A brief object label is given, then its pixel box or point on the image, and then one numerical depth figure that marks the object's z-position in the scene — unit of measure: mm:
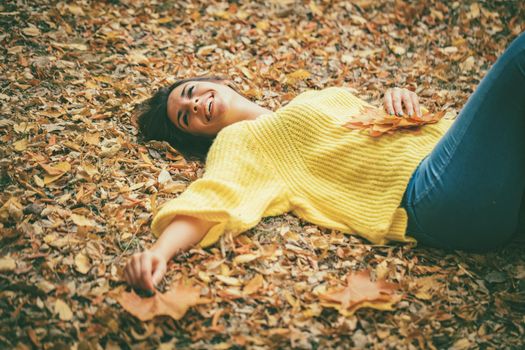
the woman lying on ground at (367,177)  2209
